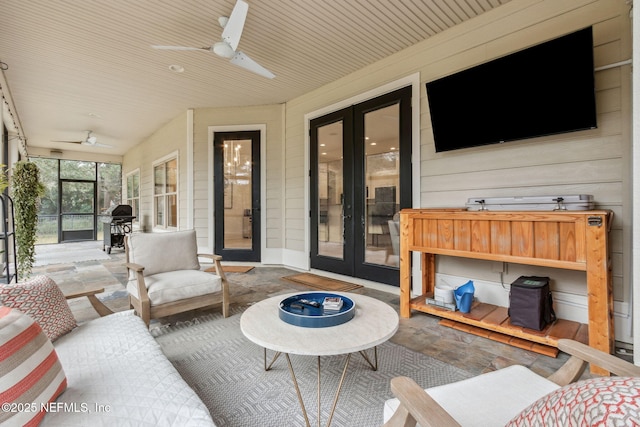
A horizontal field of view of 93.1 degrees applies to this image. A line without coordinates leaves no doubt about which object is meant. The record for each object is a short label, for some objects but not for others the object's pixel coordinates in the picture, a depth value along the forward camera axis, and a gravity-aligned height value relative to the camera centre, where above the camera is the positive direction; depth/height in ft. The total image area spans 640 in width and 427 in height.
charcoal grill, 24.52 -0.75
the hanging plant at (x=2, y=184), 9.32 +1.03
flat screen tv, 7.64 +3.31
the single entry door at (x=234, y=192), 18.81 +1.40
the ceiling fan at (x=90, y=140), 24.52 +6.19
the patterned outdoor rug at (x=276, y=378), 5.21 -3.43
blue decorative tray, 5.46 -1.90
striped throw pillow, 2.94 -1.65
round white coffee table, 4.71 -2.05
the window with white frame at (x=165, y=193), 22.61 +1.76
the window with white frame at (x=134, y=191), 30.76 +2.65
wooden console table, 6.44 -0.92
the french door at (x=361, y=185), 12.53 +1.28
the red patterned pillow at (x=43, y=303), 4.89 -1.46
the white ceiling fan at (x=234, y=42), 8.77 +5.63
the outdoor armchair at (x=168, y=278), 8.45 -1.92
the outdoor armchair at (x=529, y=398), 1.75 -1.85
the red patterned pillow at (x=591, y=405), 1.65 -1.15
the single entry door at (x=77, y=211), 31.32 +0.56
